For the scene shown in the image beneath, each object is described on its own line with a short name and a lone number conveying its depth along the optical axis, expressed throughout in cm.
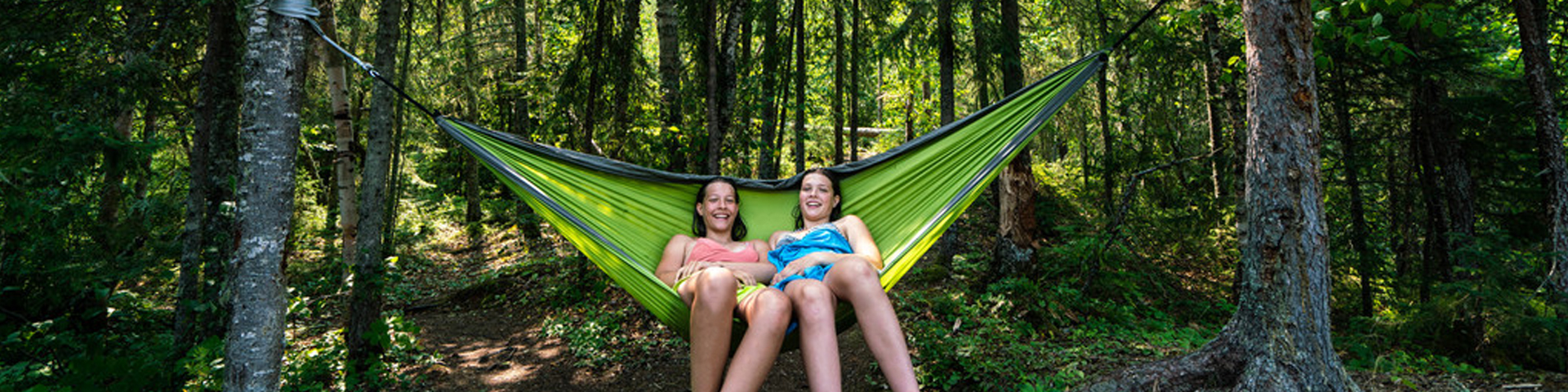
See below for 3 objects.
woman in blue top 182
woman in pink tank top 180
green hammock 254
